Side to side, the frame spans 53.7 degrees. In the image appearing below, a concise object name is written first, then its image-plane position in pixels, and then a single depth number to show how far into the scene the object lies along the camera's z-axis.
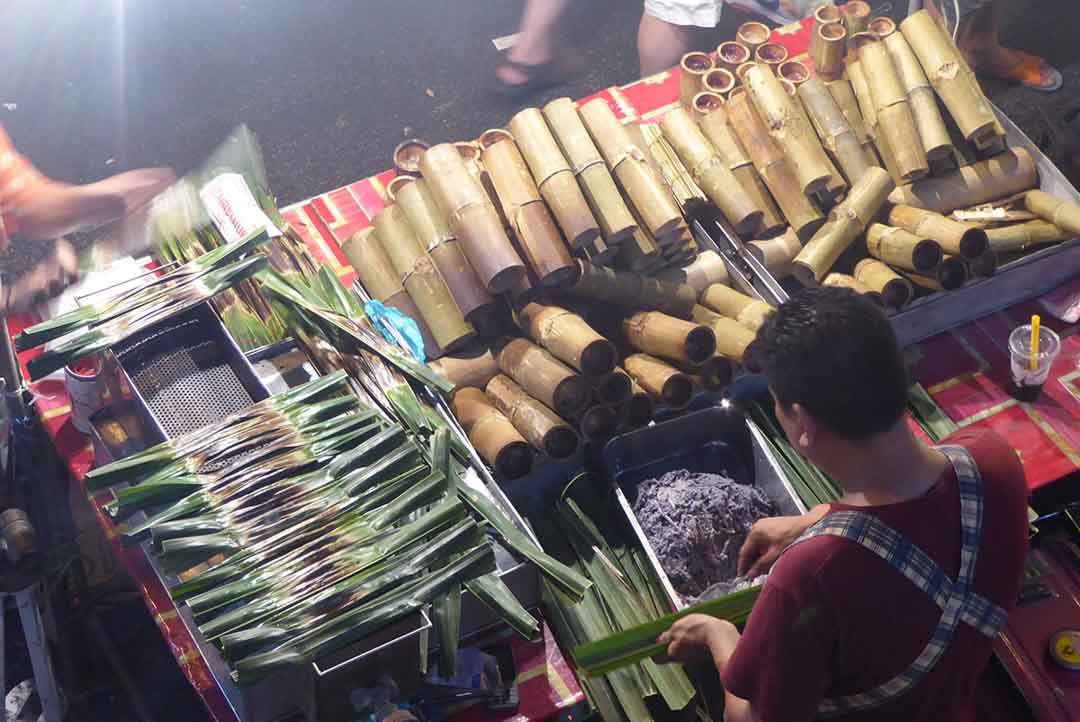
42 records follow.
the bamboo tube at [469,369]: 3.78
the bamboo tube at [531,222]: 3.77
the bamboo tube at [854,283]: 3.87
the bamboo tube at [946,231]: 3.88
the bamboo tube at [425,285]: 3.82
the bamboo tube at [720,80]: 4.67
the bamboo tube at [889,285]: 3.87
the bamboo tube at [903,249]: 3.88
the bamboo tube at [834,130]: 4.28
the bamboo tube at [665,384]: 3.61
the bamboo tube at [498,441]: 3.44
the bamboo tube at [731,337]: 3.64
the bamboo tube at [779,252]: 4.11
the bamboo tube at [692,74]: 4.67
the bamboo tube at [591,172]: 3.85
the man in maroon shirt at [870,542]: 2.18
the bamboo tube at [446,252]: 3.80
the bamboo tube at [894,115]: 4.22
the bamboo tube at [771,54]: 4.78
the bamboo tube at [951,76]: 4.24
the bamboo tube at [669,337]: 3.64
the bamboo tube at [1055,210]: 4.05
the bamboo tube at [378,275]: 3.93
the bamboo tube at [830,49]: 4.70
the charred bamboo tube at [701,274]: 4.00
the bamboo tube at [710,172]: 4.09
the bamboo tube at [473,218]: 3.72
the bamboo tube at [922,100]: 4.20
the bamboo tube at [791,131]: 4.16
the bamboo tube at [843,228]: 4.04
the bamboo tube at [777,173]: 4.18
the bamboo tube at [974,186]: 4.23
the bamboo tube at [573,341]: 3.55
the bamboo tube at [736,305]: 3.81
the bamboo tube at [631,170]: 3.88
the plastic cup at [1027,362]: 3.84
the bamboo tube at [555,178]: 3.81
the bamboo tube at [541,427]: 3.47
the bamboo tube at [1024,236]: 4.06
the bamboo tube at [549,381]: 3.53
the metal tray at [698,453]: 3.56
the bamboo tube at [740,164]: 4.21
